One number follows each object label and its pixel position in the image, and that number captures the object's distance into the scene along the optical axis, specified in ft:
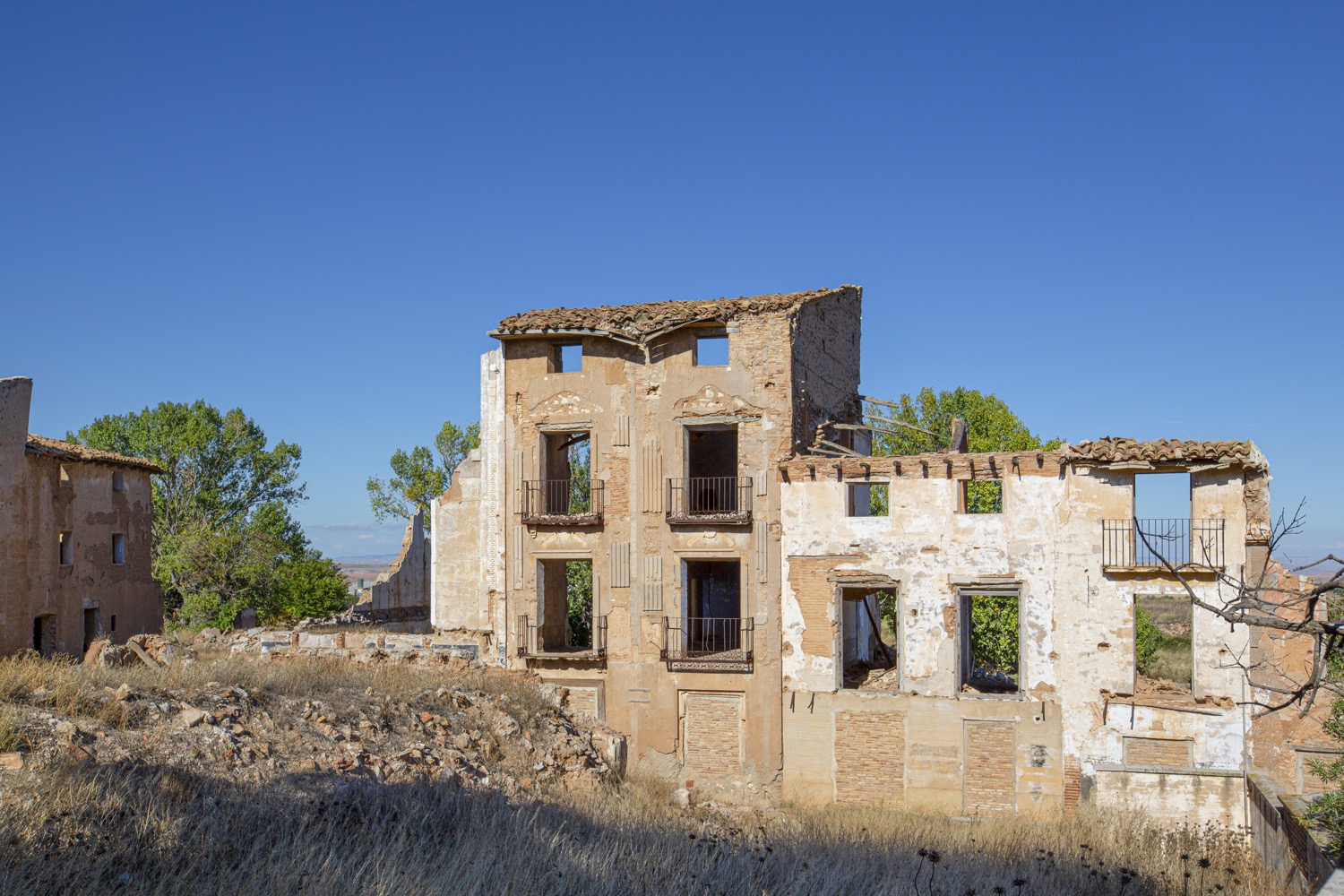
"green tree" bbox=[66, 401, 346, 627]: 132.05
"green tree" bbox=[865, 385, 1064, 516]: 117.60
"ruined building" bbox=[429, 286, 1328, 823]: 66.33
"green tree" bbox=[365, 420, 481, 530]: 185.06
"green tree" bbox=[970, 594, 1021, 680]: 108.58
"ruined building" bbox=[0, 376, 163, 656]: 77.71
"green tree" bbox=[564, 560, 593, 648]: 103.04
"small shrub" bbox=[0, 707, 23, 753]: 42.37
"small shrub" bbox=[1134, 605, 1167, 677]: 115.17
